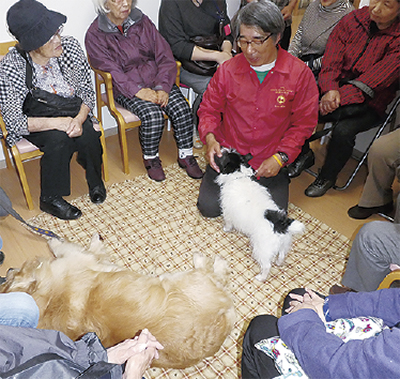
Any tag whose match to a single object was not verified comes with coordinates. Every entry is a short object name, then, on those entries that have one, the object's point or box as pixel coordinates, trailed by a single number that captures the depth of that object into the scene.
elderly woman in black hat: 1.96
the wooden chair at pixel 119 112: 2.52
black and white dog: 1.76
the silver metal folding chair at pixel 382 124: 2.48
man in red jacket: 1.85
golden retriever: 1.21
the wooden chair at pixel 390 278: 1.23
